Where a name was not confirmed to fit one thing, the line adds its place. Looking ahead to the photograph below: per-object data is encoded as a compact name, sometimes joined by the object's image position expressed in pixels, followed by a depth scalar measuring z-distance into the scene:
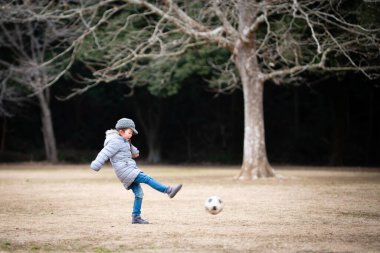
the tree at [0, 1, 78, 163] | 36.91
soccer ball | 11.02
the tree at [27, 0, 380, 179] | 23.09
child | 10.95
